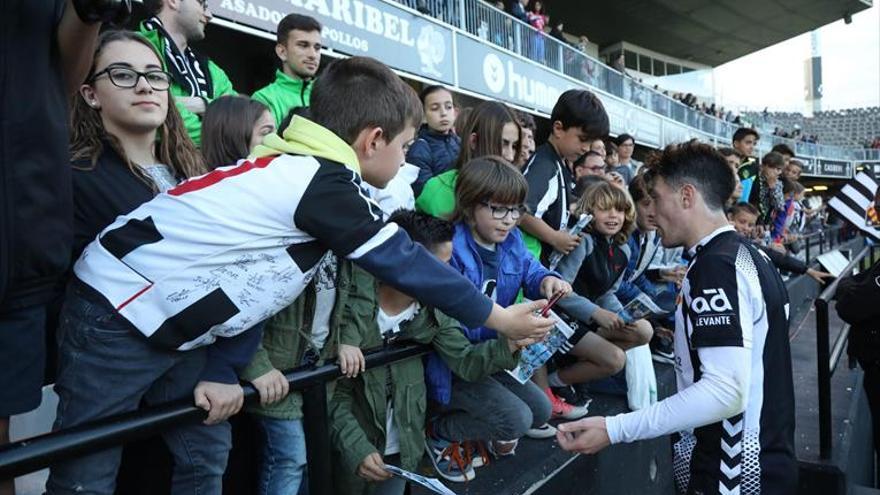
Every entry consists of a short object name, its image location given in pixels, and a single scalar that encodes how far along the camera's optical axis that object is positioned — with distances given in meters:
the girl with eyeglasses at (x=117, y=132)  1.78
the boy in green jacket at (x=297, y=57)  4.21
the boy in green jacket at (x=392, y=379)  2.15
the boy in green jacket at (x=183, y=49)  3.33
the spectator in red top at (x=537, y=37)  14.12
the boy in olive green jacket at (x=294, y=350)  2.00
